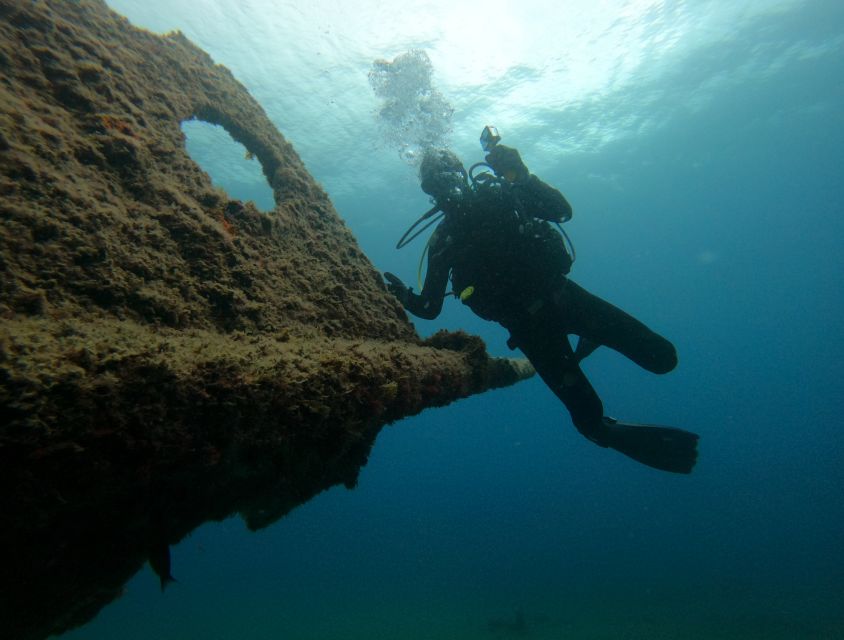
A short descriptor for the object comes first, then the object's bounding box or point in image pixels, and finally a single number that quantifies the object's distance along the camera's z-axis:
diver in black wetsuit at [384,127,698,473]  4.84
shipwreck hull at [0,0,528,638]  1.21
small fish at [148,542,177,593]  1.87
